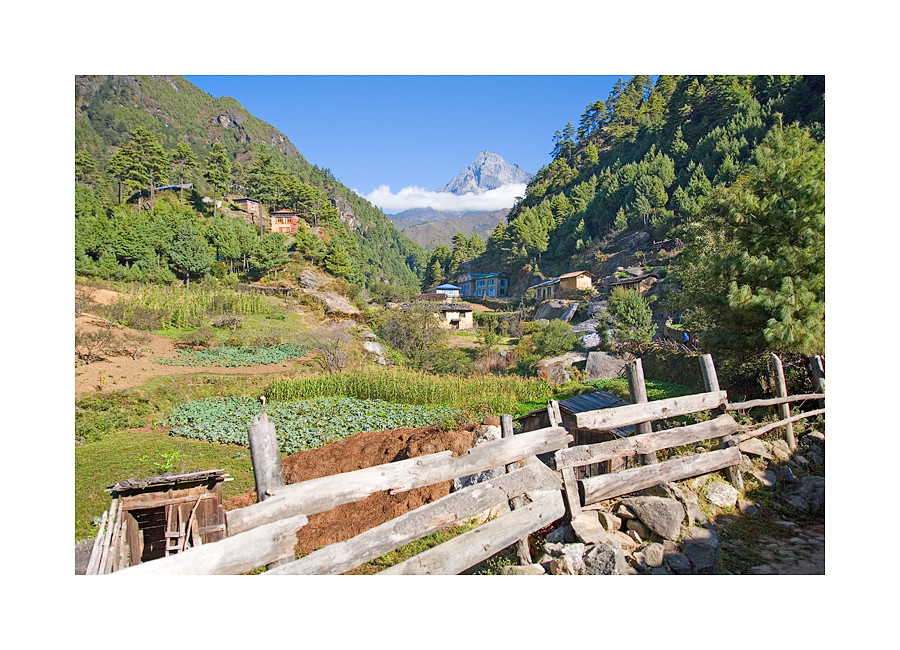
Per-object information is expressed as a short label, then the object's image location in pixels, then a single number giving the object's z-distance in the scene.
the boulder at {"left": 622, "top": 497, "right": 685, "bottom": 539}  4.66
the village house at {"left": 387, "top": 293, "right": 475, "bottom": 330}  41.84
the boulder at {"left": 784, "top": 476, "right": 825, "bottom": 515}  5.71
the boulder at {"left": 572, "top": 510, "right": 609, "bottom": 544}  4.48
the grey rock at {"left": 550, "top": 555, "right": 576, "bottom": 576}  4.16
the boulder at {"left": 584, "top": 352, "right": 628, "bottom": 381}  20.58
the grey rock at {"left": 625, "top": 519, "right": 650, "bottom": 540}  4.77
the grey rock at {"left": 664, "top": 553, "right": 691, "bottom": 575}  4.34
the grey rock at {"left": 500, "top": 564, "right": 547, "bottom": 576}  4.18
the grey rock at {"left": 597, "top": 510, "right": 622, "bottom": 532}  4.83
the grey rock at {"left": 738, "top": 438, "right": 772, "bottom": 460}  6.49
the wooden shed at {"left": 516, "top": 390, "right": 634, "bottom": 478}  6.63
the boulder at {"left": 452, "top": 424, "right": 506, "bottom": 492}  6.02
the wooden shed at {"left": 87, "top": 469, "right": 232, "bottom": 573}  4.75
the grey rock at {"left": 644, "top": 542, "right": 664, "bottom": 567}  4.32
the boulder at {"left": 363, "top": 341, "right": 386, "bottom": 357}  24.59
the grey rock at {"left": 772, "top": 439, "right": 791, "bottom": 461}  6.85
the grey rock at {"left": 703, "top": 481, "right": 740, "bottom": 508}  5.66
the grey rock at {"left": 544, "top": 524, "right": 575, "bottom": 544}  4.66
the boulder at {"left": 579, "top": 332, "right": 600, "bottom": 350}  25.72
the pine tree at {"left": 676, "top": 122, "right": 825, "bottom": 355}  8.59
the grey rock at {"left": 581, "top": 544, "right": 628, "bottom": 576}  4.05
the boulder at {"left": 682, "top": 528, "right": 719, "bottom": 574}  4.38
